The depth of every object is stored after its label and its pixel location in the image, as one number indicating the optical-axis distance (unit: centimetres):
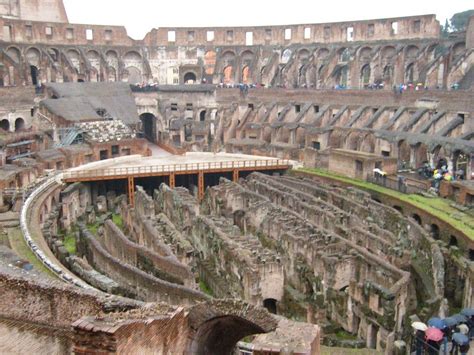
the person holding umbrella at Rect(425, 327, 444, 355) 1420
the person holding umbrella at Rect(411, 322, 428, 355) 1471
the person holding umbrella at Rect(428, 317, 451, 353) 1472
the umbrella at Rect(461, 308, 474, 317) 1563
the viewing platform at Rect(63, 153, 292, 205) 3578
